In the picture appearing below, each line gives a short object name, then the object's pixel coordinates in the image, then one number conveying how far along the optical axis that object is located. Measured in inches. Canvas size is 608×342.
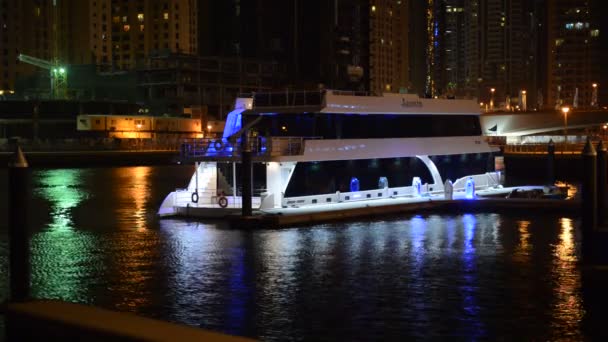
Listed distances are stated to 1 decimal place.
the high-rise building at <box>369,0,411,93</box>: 7568.9
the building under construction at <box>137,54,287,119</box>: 5698.8
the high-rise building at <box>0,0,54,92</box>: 7519.7
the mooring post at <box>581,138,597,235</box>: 776.3
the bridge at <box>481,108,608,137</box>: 3422.7
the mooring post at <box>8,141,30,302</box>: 550.9
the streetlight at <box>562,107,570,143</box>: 3262.1
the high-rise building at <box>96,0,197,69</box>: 7780.5
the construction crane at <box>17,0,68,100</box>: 5802.2
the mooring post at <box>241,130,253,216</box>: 1134.4
